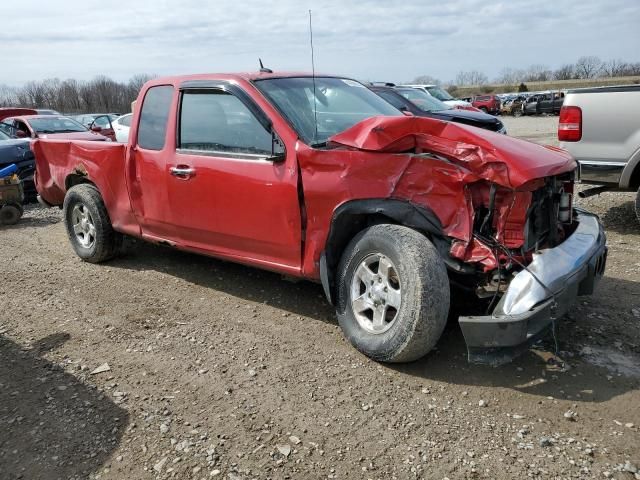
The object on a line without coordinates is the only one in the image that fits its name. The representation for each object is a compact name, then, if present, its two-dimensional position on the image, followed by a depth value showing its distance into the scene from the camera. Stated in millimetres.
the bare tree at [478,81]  119056
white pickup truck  5867
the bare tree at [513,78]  118938
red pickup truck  3250
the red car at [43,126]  12844
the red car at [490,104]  39500
